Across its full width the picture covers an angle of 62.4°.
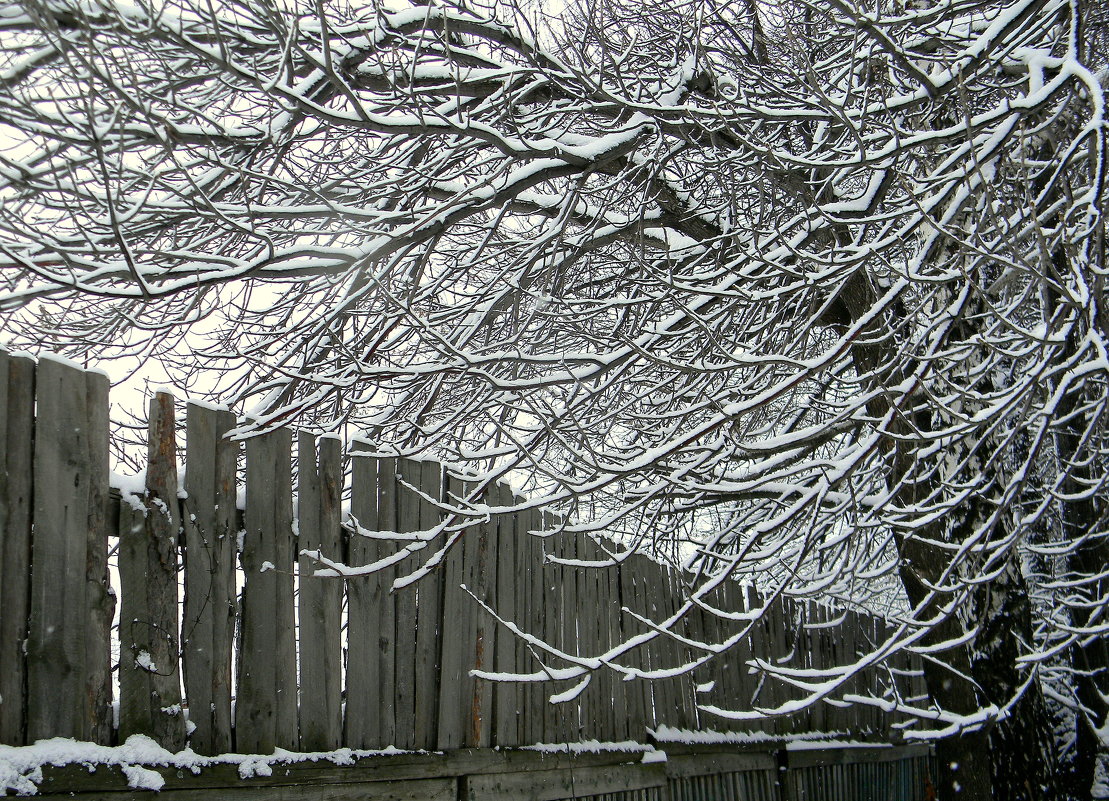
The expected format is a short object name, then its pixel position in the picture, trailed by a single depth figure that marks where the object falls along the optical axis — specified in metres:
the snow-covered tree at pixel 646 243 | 3.21
